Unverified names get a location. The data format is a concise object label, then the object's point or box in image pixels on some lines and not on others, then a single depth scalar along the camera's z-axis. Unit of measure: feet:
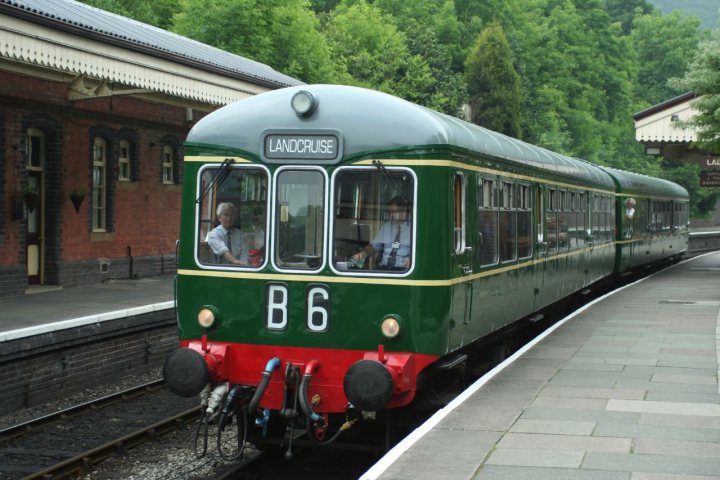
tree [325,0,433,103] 187.62
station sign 102.37
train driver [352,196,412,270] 27.07
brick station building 53.52
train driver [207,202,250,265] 28.30
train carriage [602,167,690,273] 79.61
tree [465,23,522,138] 223.71
